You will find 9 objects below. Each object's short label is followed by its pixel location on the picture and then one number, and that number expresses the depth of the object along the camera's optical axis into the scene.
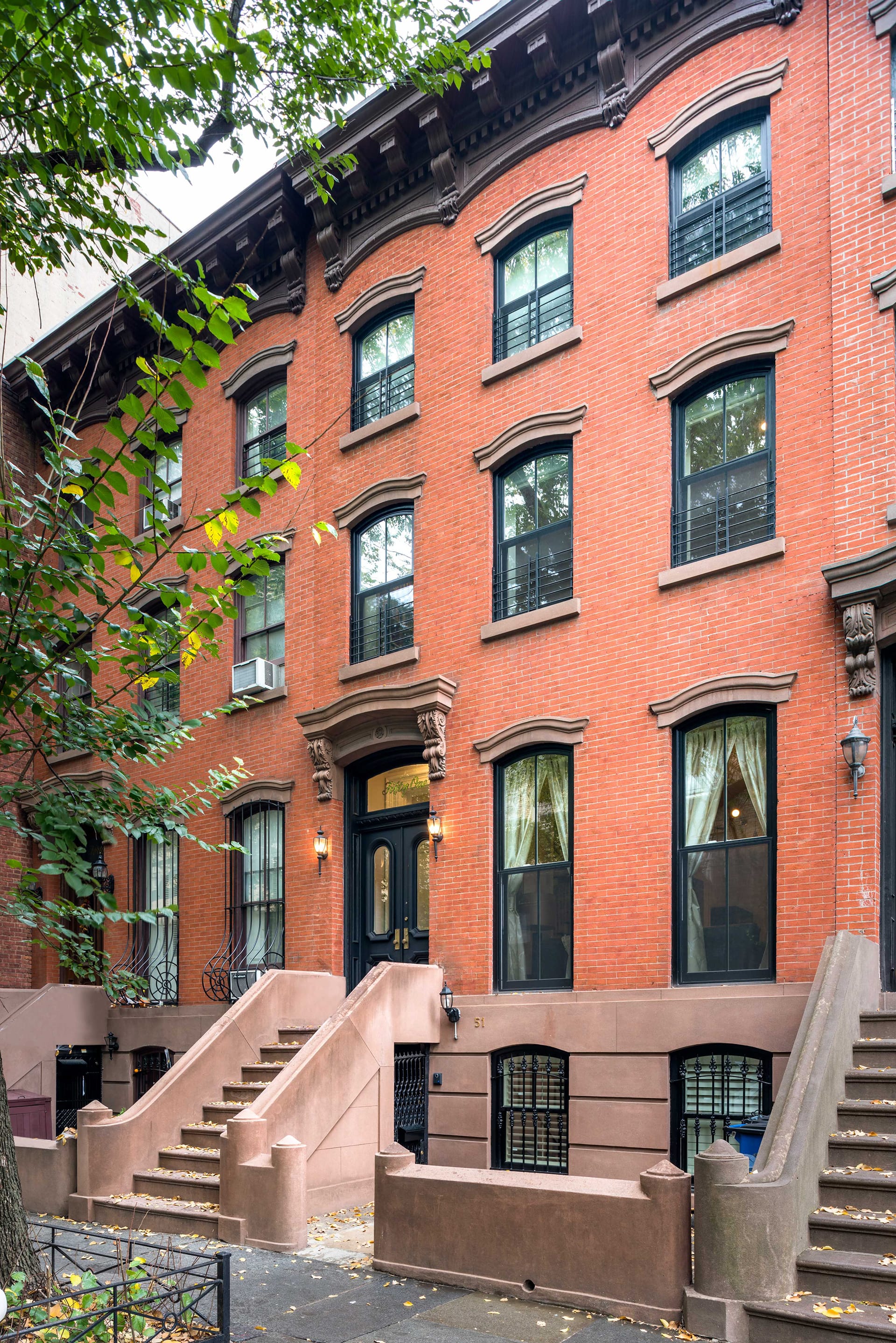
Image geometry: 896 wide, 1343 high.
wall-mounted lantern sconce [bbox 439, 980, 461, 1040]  12.58
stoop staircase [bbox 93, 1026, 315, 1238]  10.61
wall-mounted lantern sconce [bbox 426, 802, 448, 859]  13.34
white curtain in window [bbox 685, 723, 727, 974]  11.09
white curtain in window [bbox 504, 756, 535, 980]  12.62
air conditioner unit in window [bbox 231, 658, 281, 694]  15.90
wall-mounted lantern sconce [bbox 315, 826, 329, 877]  14.59
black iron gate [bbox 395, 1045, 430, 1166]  12.66
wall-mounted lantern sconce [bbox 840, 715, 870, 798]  9.69
